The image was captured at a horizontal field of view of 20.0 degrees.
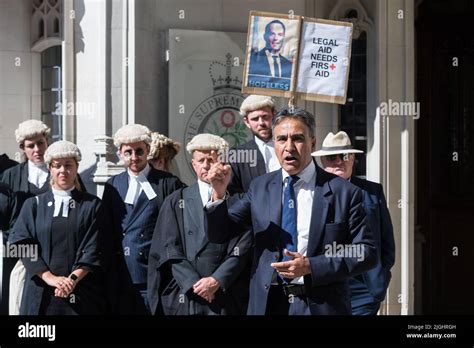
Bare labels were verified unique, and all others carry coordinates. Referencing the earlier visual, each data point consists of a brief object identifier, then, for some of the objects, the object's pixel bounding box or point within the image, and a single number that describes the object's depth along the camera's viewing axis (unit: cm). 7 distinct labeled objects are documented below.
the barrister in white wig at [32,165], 691
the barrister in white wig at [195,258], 638
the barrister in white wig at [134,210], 670
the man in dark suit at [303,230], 588
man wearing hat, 669
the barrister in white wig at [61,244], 654
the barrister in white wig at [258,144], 670
